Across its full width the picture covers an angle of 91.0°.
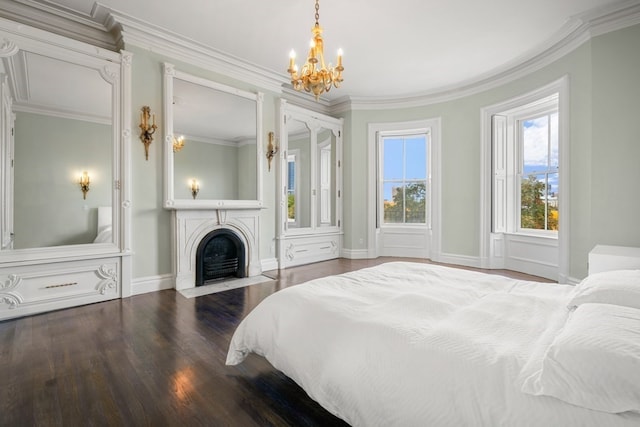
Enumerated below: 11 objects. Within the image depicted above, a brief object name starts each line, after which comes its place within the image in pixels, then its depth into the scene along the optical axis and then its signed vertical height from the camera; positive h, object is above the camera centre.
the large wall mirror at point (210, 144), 3.93 +0.92
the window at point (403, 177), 6.09 +0.68
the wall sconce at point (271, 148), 4.95 +1.00
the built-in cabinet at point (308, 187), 5.20 +0.44
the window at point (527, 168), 4.47 +0.65
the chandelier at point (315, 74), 2.63 +1.17
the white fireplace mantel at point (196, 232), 3.94 -0.27
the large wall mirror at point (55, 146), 2.89 +0.64
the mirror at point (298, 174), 5.31 +0.64
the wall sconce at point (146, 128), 3.65 +0.98
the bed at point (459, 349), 0.88 -0.50
